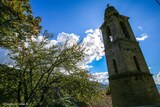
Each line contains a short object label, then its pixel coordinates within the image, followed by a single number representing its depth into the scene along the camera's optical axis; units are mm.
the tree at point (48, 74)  6323
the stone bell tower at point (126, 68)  8794
